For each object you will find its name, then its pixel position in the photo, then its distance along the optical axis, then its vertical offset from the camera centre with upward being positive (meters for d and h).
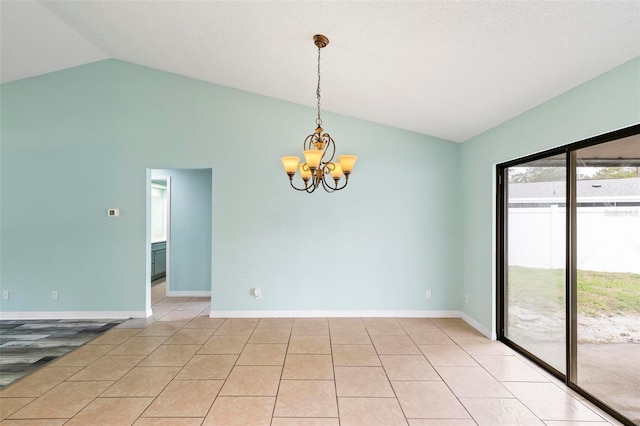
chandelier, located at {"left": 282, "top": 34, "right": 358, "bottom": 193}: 2.46 +0.42
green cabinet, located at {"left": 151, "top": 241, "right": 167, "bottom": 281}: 6.83 -1.04
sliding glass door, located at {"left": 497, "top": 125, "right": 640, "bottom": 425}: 2.19 -0.41
